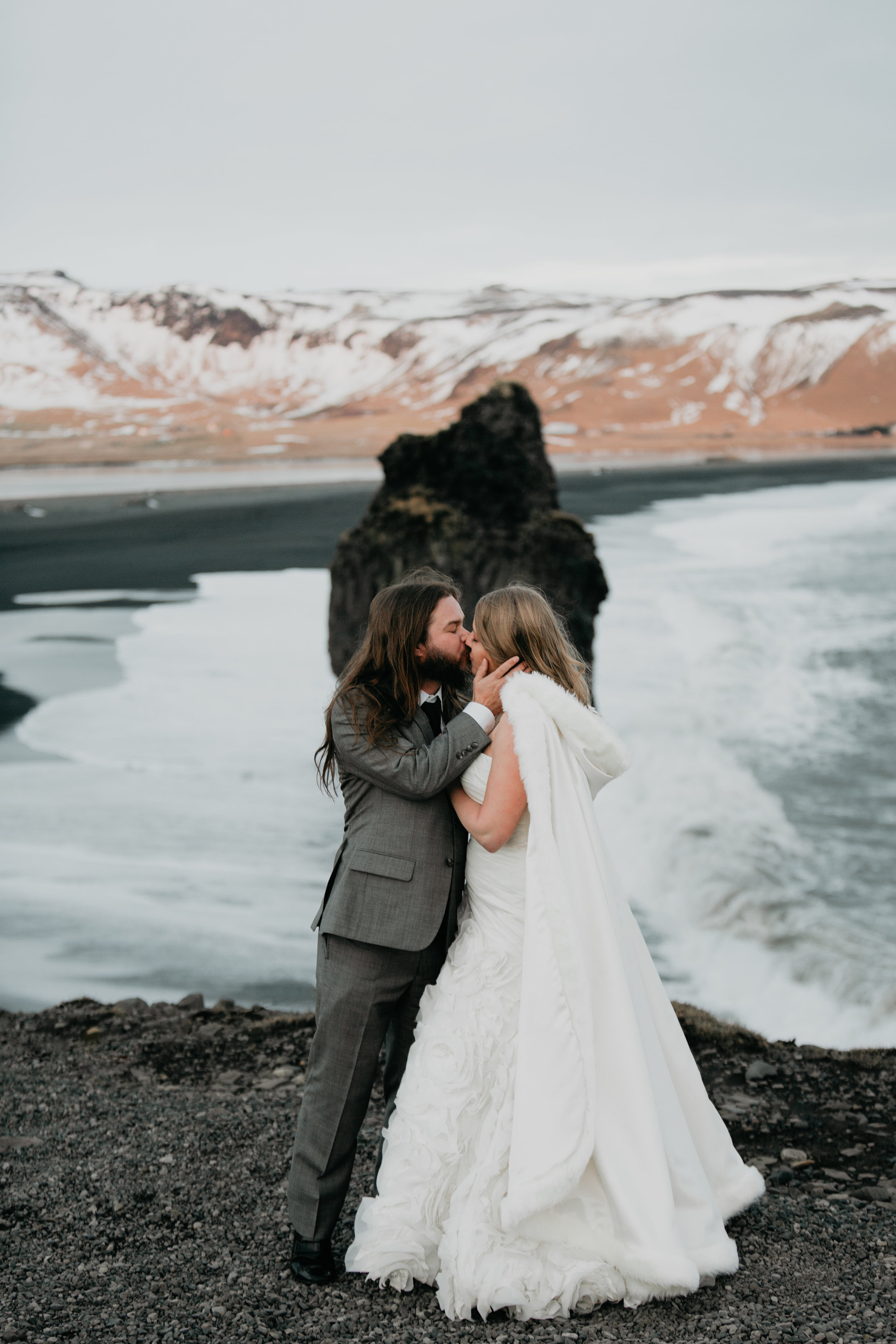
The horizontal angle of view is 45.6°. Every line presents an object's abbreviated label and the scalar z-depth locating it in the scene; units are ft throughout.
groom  9.27
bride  8.68
